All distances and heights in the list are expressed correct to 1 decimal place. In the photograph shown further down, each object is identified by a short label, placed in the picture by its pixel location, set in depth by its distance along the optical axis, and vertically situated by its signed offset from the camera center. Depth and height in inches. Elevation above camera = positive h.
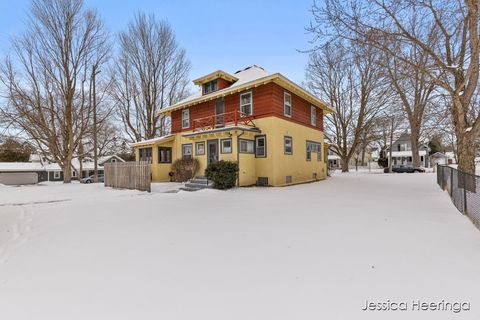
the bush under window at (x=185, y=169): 647.1 -8.6
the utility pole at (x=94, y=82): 748.2 +270.6
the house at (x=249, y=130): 561.3 +85.2
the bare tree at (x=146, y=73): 938.7 +378.3
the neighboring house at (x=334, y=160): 2453.7 +24.4
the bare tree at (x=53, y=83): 757.3 +277.3
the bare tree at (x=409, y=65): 392.2 +166.6
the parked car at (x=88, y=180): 1237.7 -63.8
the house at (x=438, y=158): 1973.4 +24.0
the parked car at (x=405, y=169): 1180.5 -37.3
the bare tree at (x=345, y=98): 1062.4 +292.4
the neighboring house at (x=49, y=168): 1540.0 +4.8
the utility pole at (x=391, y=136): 1287.5 +55.3
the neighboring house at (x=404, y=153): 2078.0 +72.4
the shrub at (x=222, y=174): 493.7 -17.9
